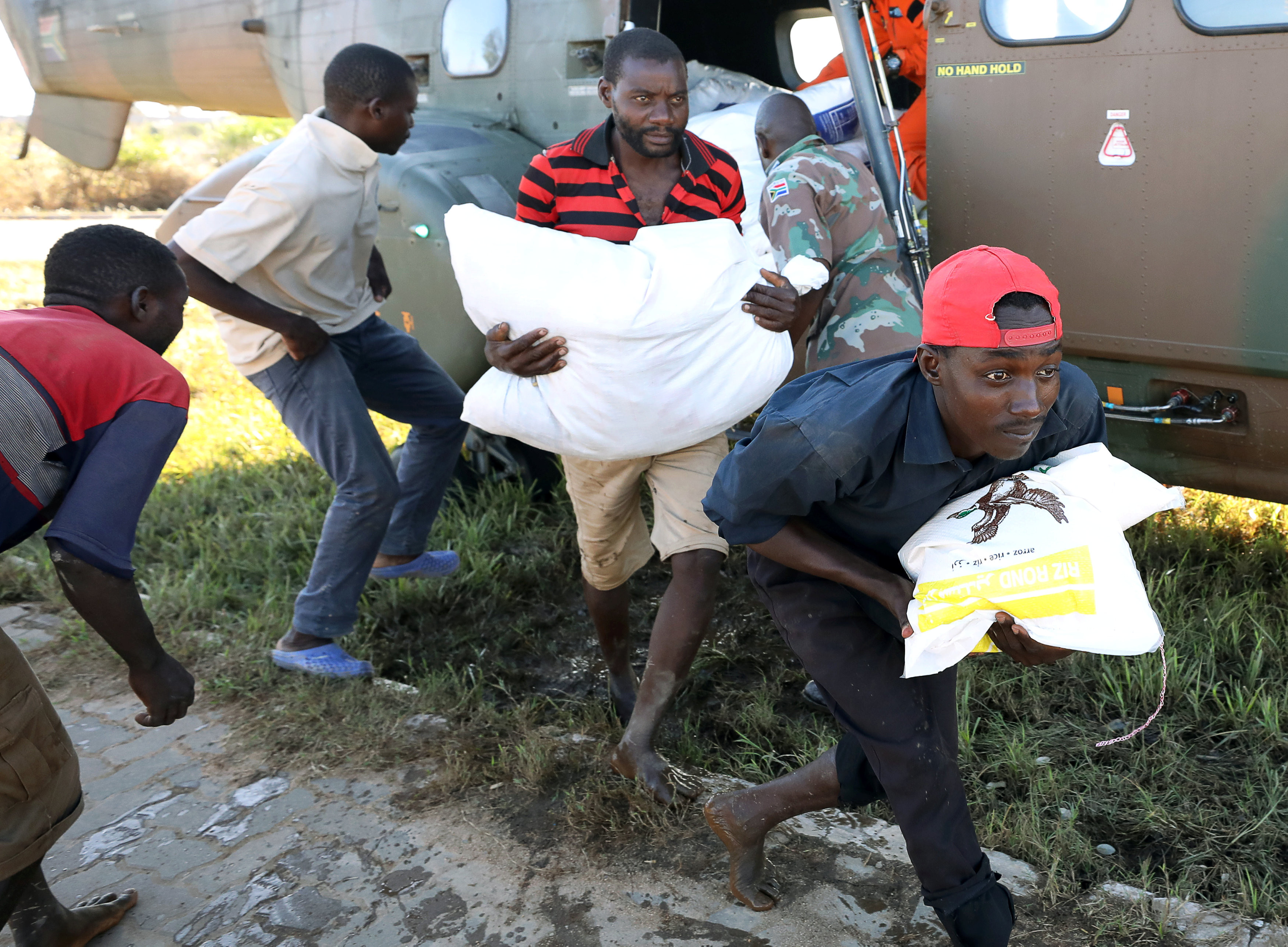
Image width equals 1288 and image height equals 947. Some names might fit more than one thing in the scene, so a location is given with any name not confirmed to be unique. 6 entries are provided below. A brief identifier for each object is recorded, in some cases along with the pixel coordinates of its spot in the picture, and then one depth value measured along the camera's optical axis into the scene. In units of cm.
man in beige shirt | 329
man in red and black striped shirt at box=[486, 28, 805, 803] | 272
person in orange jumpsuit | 388
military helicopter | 300
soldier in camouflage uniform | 291
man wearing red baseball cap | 178
